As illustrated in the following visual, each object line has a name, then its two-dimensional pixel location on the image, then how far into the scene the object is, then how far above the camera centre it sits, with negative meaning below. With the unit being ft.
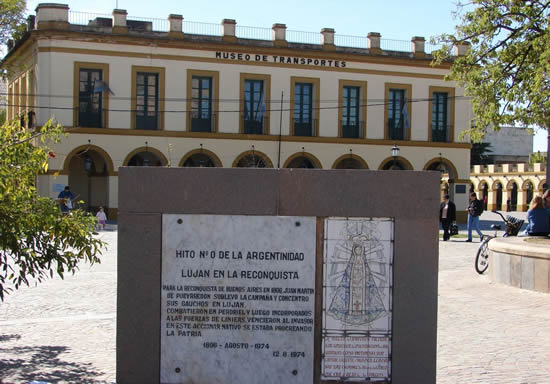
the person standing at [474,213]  71.82 -3.23
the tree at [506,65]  51.62 +9.15
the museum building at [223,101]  111.96 +13.00
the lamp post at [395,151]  101.74 +4.18
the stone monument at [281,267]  16.42 -2.08
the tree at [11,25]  85.97 +19.38
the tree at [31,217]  18.54 -1.18
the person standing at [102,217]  88.57 -5.44
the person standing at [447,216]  74.33 -3.72
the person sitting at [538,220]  41.57 -2.19
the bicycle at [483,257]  43.68 -4.72
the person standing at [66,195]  76.72 -2.39
